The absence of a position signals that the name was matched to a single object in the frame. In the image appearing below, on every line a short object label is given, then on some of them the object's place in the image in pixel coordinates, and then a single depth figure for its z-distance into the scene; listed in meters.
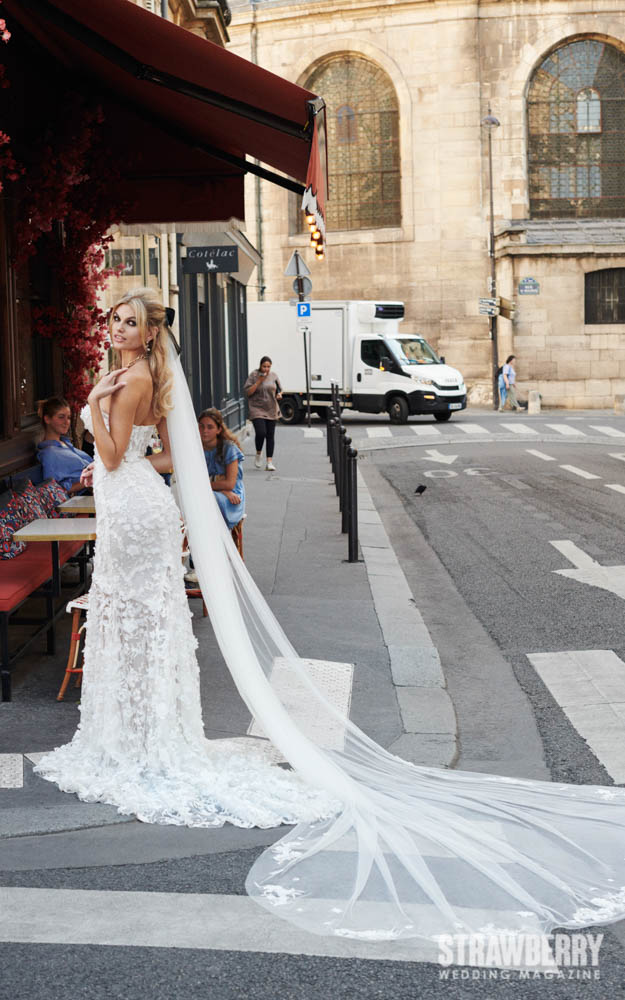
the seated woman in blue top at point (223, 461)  8.78
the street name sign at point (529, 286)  38.22
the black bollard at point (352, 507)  10.90
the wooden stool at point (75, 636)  6.38
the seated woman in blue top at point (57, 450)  9.23
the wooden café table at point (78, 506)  7.64
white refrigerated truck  30.53
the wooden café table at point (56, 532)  6.62
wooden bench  6.36
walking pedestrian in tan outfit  18.41
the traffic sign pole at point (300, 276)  23.72
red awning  6.50
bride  4.01
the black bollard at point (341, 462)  13.51
